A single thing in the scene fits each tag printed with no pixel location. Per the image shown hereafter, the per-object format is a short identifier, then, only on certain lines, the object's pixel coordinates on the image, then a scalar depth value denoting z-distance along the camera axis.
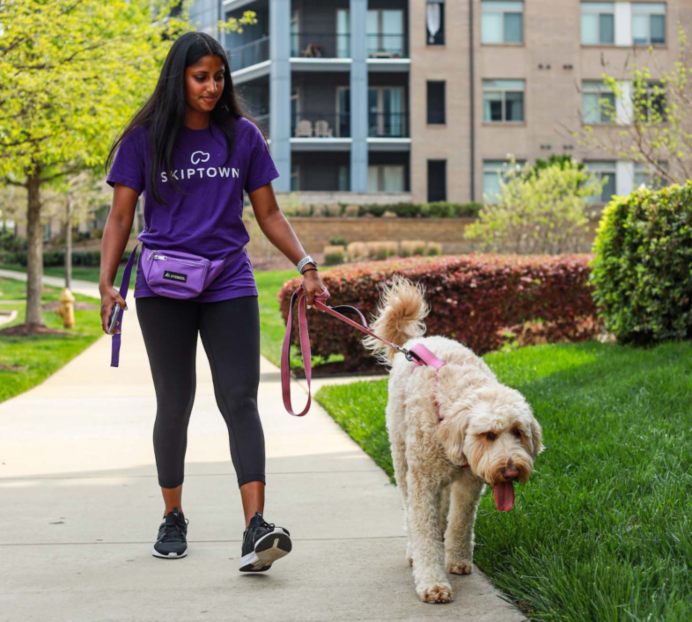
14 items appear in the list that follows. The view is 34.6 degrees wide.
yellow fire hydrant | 22.98
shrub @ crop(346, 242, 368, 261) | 36.84
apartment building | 43.41
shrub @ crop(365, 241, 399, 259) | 36.78
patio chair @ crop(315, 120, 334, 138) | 44.03
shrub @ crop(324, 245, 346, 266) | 36.62
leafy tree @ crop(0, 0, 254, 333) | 13.22
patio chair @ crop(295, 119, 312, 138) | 43.75
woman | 4.85
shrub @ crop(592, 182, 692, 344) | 10.33
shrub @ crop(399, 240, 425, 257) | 37.44
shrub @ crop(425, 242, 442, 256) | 38.28
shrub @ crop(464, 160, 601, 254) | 27.39
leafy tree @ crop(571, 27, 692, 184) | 16.28
